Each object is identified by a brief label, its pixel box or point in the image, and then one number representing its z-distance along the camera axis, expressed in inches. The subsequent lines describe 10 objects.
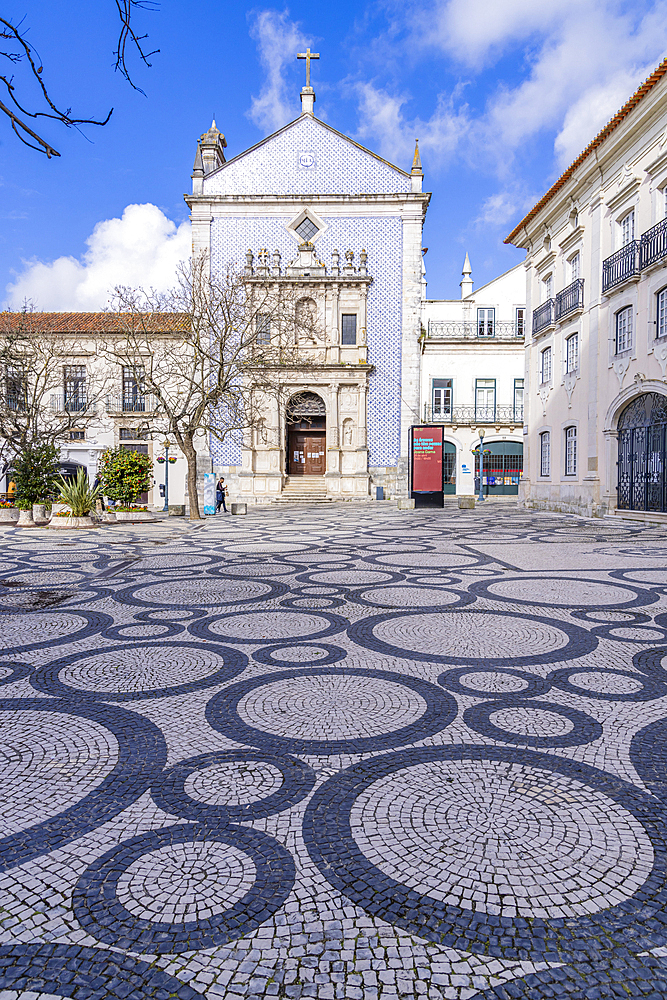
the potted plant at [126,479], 661.3
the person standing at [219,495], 901.8
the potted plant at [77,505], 570.6
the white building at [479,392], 1444.4
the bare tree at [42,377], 824.9
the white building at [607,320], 585.0
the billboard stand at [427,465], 832.9
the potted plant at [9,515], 652.7
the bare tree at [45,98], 88.7
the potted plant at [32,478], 632.4
